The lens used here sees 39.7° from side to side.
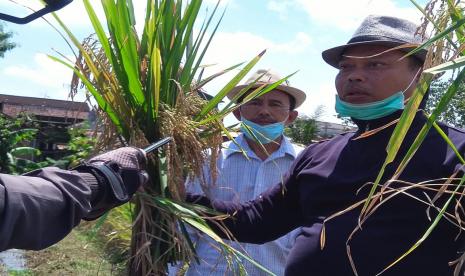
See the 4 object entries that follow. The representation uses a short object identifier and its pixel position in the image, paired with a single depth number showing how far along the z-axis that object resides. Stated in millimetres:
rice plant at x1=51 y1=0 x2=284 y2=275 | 2094
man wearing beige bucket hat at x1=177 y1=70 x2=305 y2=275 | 2752
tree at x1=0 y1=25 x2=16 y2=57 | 18869
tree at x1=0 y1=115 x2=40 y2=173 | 10320
